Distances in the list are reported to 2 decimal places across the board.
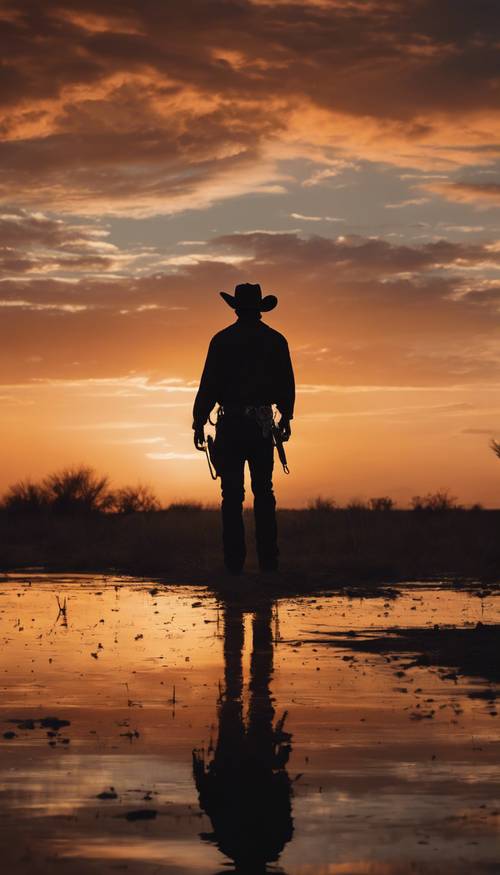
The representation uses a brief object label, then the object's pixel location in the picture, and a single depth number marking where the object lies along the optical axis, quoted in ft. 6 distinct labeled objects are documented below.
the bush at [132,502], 161.89
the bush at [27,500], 154.10
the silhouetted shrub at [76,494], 154.30
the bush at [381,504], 154.20
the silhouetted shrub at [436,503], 153.99
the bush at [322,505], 159.63
